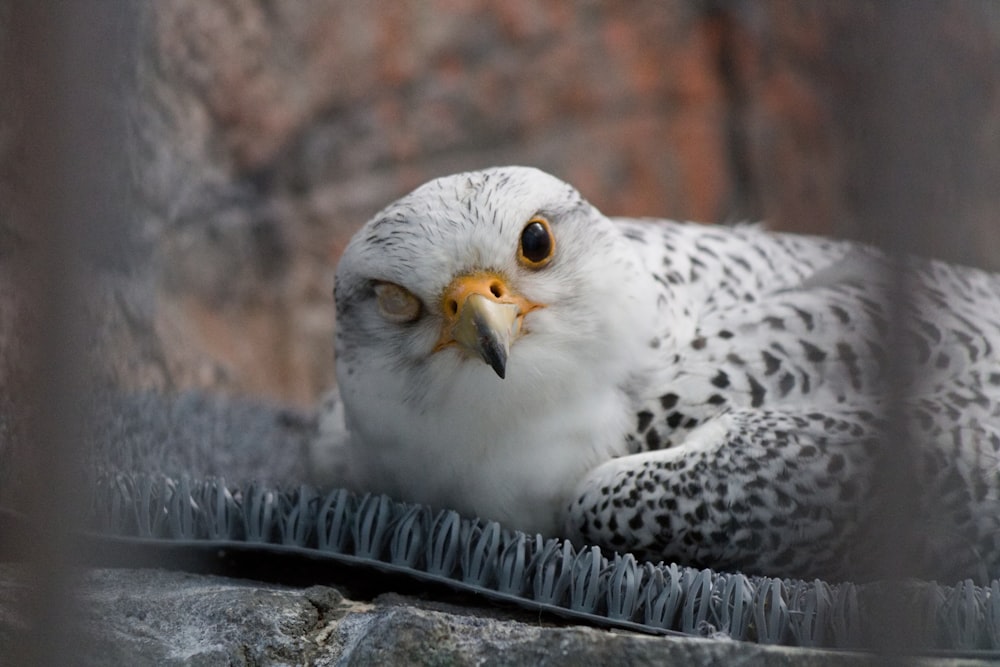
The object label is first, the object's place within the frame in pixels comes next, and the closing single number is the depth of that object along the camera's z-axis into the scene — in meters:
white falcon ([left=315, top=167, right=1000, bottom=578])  4.38
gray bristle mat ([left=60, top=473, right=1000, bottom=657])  4.32
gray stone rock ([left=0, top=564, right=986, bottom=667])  4.30
